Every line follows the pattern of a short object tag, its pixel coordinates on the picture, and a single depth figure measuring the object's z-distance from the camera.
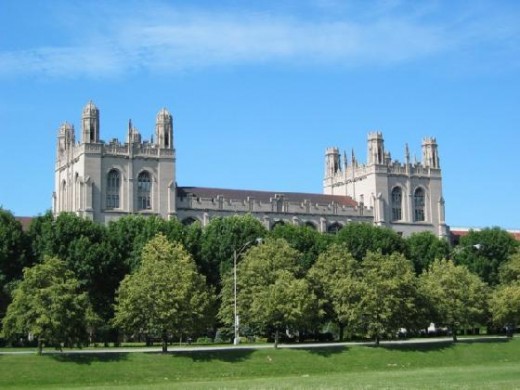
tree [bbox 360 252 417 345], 78.19
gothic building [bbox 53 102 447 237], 147.25
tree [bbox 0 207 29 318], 95.50
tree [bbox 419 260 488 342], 85.81
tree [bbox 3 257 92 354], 65.06
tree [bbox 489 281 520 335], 89.88
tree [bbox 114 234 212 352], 70.50
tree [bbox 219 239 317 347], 75.56
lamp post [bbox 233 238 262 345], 77.37
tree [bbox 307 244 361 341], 79.75
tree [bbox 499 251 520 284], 104.79
